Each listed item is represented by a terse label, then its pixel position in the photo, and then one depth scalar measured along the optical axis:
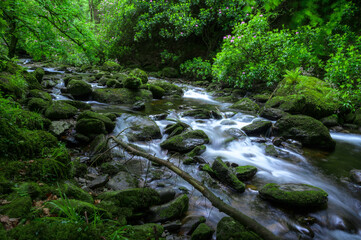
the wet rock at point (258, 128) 6.18
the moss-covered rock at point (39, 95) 6.17
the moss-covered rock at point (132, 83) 9.47
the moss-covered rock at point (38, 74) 8.75
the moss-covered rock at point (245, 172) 3.95
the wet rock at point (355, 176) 3.98
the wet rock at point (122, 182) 3.21
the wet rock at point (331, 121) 7.12
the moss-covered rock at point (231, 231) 2.14
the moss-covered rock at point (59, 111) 5.02
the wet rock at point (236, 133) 6.14
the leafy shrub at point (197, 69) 15.07
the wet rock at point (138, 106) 8.05
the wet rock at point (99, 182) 3.11
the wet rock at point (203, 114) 7.68
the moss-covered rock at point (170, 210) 2.61
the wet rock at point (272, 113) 7.41
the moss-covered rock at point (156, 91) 10.28
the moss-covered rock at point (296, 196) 3.07
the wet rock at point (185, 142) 4.86
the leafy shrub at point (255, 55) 9.59
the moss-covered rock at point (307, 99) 7.52
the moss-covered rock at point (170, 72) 17.38
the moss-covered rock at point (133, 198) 2.56
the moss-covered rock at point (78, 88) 8.32
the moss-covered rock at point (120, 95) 8.72
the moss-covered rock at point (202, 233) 2.32
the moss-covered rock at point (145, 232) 1.92
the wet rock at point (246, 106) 8.63
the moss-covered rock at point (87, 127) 4.80
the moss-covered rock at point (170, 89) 11.52
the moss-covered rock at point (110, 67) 16.38
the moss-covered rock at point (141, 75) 11.53
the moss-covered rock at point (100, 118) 5.13
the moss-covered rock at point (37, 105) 5.17
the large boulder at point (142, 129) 5.43
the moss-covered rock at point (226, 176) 3.55
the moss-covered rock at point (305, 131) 5.42
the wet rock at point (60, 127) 4.42
